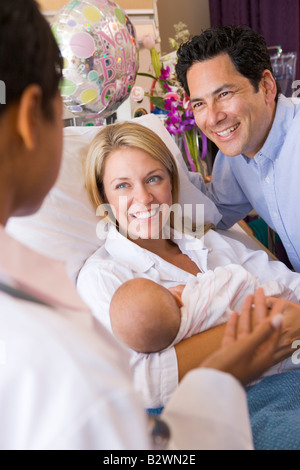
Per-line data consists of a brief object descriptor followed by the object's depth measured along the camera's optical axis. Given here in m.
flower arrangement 2.14
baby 1.11
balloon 1.63
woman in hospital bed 1.44
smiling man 1.71
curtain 4.38
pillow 1.48
